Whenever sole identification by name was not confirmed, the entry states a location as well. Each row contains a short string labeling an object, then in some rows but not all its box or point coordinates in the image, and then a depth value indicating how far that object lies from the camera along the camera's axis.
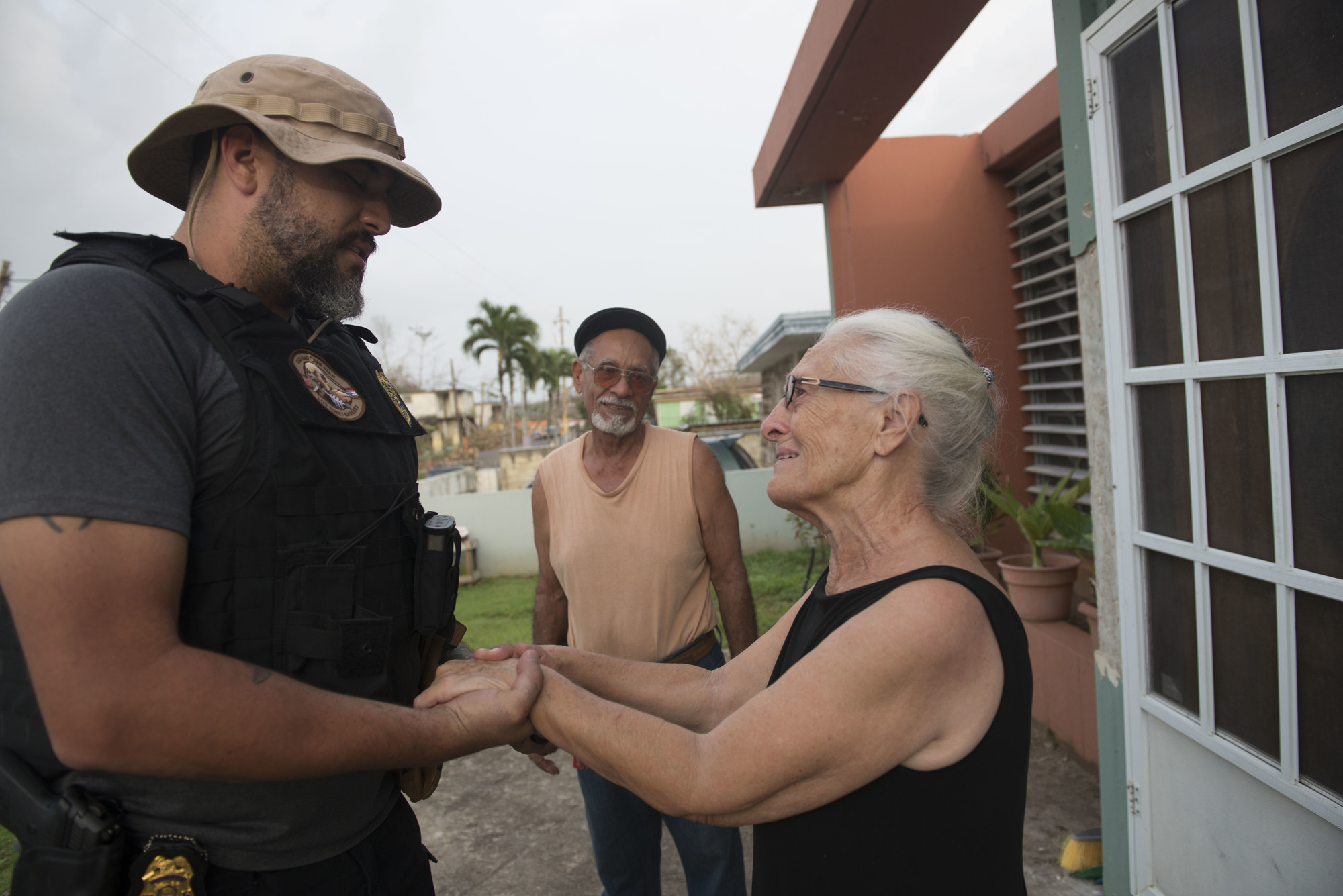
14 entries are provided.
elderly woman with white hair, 1.15
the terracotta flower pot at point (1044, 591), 3.91
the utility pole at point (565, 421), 30.99
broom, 2.76
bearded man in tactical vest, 0.96
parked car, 9.31
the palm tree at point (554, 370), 38.75
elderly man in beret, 2.31
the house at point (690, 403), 28.81
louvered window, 4.68
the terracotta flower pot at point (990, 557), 4.73
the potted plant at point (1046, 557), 3.70
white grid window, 1.55
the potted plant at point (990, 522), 4.27
